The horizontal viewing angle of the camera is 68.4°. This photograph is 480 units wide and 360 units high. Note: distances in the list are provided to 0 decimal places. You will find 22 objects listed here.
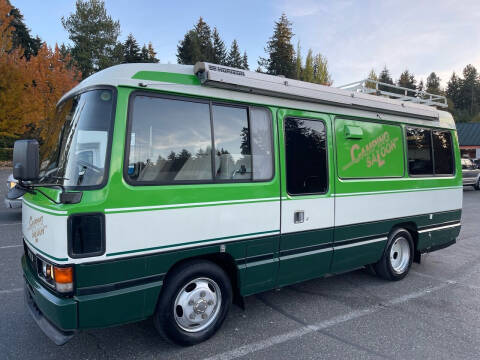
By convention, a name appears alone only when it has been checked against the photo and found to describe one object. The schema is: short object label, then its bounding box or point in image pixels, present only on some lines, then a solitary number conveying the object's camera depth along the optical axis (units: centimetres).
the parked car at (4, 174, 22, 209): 901
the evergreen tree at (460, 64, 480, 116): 9562
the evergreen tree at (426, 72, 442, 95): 9768
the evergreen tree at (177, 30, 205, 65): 5628
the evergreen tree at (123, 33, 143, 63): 5162
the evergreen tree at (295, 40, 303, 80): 5122
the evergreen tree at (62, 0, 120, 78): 4625
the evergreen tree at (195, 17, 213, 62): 6091
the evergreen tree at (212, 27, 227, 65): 6359
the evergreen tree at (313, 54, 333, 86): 4435
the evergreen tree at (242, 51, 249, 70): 6624
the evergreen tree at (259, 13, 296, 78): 5266
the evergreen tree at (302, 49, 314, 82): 4840
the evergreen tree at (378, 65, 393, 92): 9523
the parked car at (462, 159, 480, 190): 2088
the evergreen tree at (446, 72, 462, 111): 9981
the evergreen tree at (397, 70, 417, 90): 9491
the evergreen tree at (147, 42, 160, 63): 5735
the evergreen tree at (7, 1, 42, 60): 4648
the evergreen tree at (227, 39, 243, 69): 6525
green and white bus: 289
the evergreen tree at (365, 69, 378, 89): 5987
